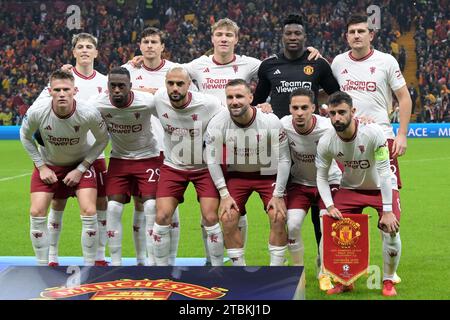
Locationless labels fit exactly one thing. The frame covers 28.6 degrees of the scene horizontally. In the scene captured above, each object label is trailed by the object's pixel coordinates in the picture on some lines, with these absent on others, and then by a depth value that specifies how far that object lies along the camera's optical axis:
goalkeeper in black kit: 8.16
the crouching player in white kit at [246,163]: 7.72
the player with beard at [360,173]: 7.33
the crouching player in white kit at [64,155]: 8.02
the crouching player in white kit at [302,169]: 7.61
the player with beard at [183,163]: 7.85
